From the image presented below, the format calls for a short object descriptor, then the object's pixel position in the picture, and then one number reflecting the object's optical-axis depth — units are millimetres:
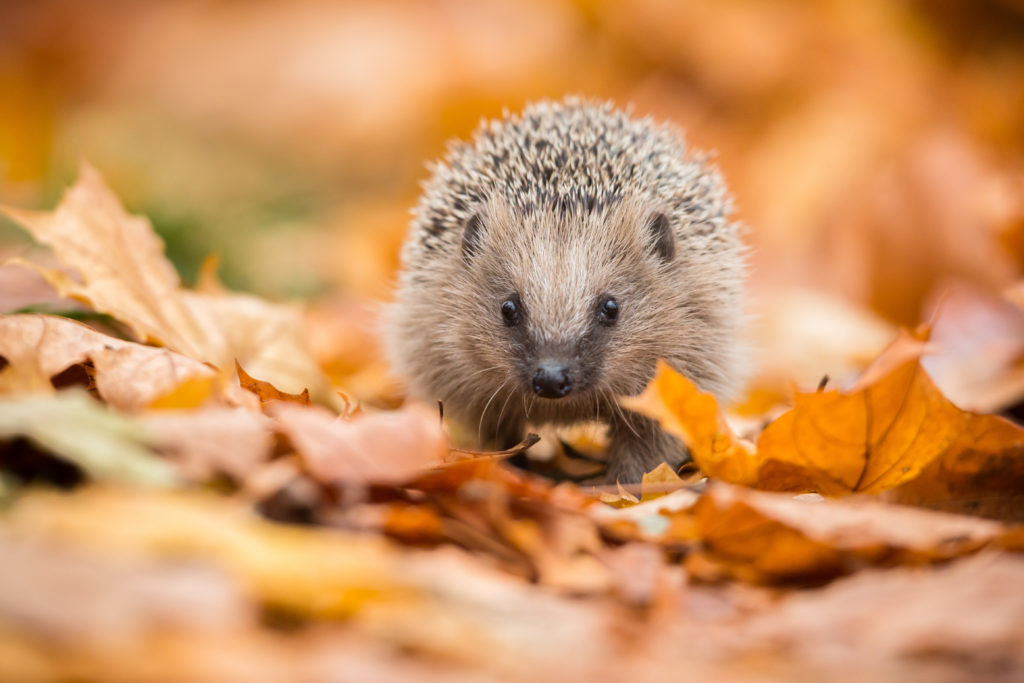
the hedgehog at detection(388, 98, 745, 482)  3256
